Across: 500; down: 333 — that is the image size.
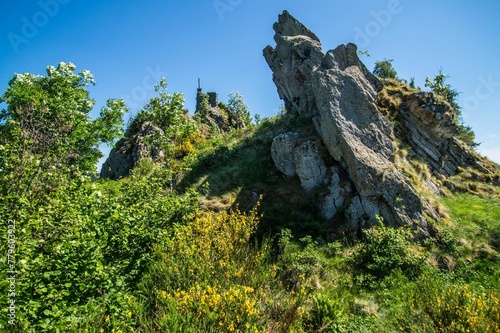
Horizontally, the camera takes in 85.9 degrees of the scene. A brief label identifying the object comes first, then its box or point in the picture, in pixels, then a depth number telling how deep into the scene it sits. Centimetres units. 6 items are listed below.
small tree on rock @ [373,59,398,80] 2803
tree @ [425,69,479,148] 2997
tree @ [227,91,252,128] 4193
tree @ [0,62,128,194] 1562
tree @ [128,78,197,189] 1622
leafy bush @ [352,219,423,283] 916
